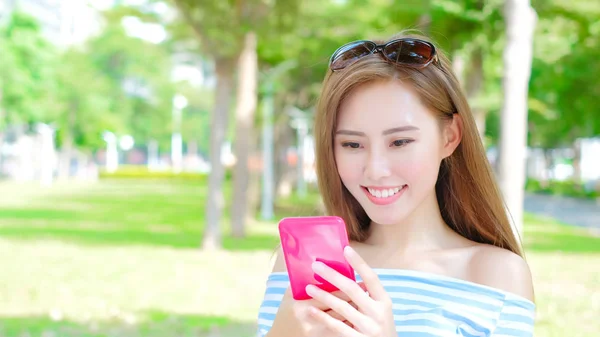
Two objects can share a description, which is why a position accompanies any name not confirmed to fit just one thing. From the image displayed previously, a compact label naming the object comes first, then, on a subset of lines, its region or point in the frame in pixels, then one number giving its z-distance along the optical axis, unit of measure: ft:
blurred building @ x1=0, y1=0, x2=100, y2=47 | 187.01
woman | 5.64
